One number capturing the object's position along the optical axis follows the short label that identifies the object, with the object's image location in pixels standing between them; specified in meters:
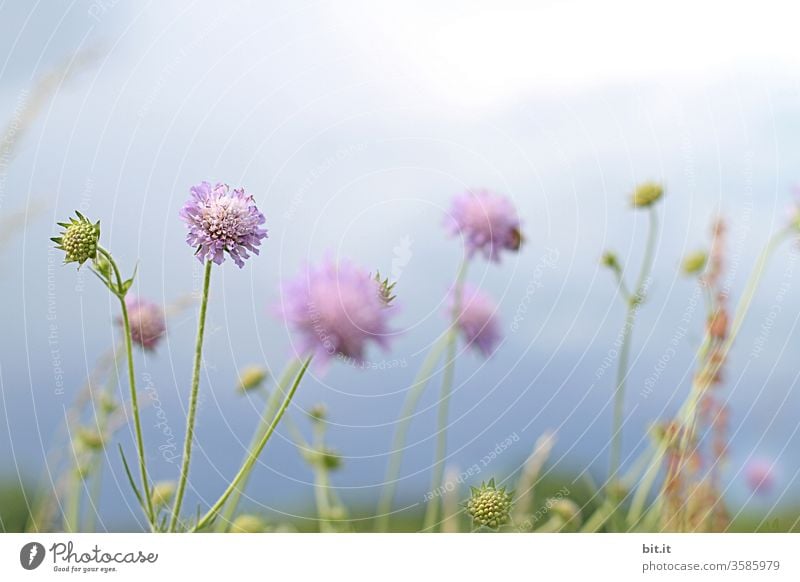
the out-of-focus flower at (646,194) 0.59
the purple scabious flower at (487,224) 0.57
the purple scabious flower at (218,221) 0.51
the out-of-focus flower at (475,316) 0.57
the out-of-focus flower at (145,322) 0.55
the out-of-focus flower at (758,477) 0.59
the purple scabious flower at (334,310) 0.53
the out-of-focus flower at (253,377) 0.56
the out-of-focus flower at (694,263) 0.59
